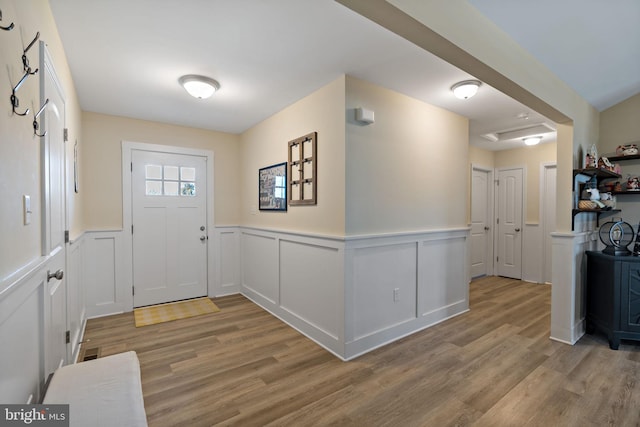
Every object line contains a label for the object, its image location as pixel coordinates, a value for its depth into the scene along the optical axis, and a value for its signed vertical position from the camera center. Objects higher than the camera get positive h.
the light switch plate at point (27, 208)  1.20 +0.00
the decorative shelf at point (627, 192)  3.03 +0.17
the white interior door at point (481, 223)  5.38 -0.27
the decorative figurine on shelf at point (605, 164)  3.02 +0.46
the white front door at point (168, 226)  3.84 -0.23
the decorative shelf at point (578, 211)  2.82 -0.02
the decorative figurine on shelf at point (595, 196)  2.89 +0.13
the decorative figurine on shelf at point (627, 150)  3.04 +0.62
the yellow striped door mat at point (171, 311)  3.44 -1.28
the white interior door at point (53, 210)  1.50 -0.01
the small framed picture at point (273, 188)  3.38 +0.26
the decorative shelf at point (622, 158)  3.03 +0.54
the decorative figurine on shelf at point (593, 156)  2.92 +0.53
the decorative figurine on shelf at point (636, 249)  2.77 -0.38
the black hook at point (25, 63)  1.14 +0.58
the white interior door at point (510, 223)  5.33 -0.26
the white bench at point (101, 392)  1.01 -0.71
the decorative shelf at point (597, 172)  2.82 +0.36
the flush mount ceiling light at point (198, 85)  2.57 +1.10
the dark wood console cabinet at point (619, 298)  2.65 -0.82
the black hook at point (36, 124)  1.33 +0.39
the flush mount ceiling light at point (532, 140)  4.46 +1.07
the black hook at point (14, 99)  1.04 +0.40
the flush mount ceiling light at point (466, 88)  2.59 +1.08
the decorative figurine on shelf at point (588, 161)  2.91 +0.48
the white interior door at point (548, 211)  4.96 -0.04
